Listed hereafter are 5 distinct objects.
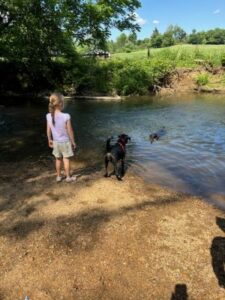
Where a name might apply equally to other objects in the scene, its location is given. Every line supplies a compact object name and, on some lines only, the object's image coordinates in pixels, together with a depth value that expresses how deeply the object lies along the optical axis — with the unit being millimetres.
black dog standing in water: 5539
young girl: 4850
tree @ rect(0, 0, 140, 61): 10190
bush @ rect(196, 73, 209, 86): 22702
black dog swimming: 9024
